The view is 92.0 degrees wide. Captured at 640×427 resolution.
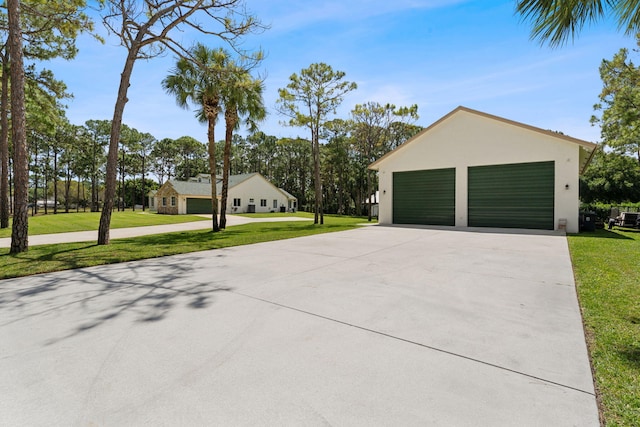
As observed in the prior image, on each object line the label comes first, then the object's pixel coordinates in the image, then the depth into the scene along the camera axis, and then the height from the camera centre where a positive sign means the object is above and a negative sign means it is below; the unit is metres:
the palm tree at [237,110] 13.53 +4.61
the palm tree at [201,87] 13.20 +5.22
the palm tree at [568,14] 2.89 +1.89
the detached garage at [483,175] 12.62 +1.62
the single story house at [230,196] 33.94 +1.18
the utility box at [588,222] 12.84 -0.44
